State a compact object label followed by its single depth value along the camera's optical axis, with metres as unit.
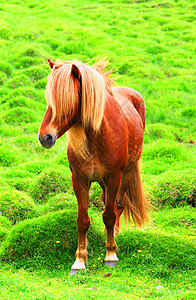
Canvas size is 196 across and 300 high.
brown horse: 7.84
